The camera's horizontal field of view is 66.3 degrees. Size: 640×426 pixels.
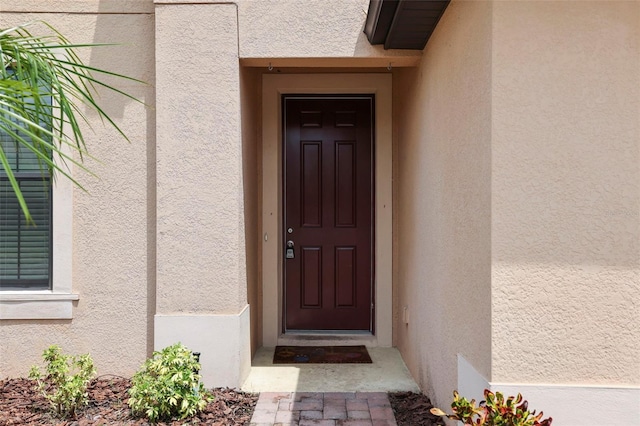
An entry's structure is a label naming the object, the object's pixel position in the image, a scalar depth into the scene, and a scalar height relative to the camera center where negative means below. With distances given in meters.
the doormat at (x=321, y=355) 4.34 -1.34
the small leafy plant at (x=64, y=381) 3.15 -1.15
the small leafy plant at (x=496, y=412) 1.99 -0.84
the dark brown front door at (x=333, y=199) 4.97 +0.10
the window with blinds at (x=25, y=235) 3.76 -0.20
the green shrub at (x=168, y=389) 3.05 -1.14
